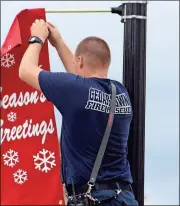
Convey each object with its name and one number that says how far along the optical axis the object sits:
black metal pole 9.34
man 8.49
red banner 13.61
